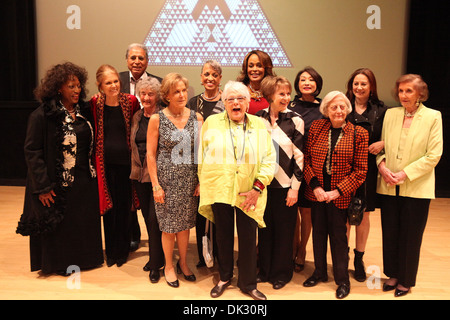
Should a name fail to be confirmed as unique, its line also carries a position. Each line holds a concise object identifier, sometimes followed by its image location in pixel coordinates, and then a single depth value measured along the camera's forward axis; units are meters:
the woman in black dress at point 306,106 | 3.06
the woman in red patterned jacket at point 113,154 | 3.19
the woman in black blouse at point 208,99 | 3.15
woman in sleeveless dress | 2.82
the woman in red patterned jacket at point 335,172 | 2.71
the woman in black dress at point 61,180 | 2.97
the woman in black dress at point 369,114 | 2.96
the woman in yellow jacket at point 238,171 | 2.63
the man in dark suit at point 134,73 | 3.77
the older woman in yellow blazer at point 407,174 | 2.71
